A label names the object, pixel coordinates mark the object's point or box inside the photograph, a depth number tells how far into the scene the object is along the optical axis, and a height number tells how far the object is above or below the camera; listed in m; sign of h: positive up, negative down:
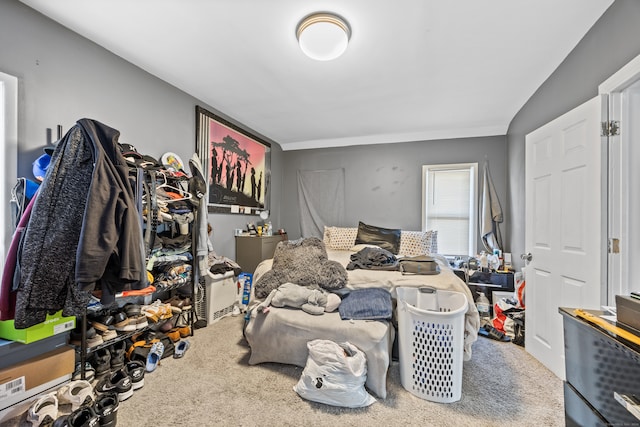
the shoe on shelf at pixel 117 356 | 1.82 -0.99
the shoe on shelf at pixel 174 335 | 2.29 -1.04
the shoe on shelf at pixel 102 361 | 1.75 -0.98
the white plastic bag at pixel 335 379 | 1.54 -0.96
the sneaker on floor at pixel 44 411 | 1.31 -1.00
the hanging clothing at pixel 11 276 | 1.22 -0.29
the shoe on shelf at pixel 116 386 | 1.58 -1.04
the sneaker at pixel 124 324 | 1.85 -0.77
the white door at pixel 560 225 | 1.64 -0.03
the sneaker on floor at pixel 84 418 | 1.25 -0.99
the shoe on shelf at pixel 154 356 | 1.90 -1.03
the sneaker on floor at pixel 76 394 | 1.46 -1.01
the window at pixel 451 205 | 3.87 +0.21
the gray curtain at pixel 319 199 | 4.51 +0.31
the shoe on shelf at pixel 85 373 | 1.63 -1.00
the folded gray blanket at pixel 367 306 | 1.81 -0.63
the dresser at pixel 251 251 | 3.52 -0.46
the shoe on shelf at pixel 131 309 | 1.93 -0.70
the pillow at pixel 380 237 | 3.57 -0.27
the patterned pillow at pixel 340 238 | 3.88 -0.30
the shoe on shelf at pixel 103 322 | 1.77 -0.73
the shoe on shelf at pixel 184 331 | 2.38 -1.05
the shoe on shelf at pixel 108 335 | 1.76 -0.81
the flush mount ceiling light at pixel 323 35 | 1.69 +1.21
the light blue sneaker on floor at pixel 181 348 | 2.11 -1.08
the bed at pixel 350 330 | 1.68 -0.78
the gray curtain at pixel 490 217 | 3.55 +0.04
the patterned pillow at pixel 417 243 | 3.48 -0.32
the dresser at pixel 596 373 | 0.76 -0.49
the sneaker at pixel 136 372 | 1.69 -1.03
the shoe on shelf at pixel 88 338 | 1.68 -0.80
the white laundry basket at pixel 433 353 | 1.60 -0.83
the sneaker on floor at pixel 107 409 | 1.33 -1.00
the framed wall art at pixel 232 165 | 3.10 +0.69
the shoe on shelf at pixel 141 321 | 1.93 -0.79
